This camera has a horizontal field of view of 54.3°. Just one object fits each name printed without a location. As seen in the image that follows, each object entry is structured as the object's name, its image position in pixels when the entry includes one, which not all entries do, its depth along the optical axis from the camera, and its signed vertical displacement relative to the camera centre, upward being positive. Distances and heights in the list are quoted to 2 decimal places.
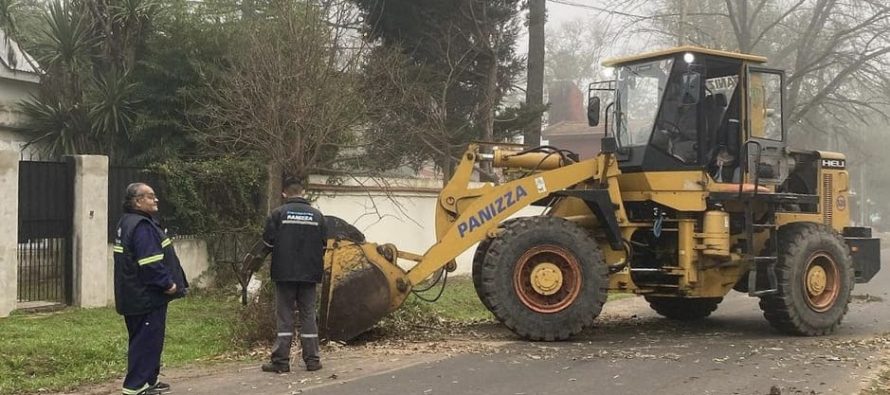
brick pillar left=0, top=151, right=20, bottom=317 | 10.29 -0.33
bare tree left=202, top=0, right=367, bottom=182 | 12.15 +1.60
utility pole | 19.73 +3.41
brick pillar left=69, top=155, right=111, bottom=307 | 11.22 -0.39
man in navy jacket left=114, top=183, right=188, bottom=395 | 6.23 -0.58
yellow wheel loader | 9.10 -0.11
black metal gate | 10.91 -0.40
